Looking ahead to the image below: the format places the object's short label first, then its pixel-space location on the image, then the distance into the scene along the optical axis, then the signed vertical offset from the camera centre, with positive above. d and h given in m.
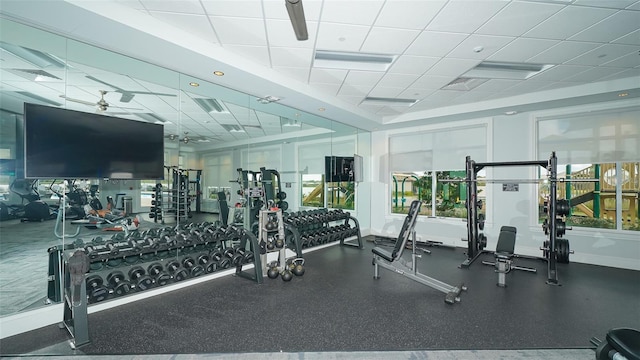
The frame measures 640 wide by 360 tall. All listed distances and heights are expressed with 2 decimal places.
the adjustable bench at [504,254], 3.37 -0.99
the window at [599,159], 4.16 +0.31
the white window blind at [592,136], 4.11 +0.69
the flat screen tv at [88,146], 2.21 +0.33
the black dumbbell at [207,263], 3.43 -1.06
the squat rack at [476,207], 3.59 -0.42
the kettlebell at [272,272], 3.53 -1.22
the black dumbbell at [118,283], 2.72 -1.05
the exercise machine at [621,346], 1.25 -0.80
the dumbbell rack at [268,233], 3.67 -0.75
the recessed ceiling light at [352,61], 3.18 +1.48
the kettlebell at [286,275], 3.45 -1.24
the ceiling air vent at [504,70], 3.40 +1.44
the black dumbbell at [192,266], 3.28 -1.07
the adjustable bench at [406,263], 3.09 -1.01
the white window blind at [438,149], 5.44 +0.68
